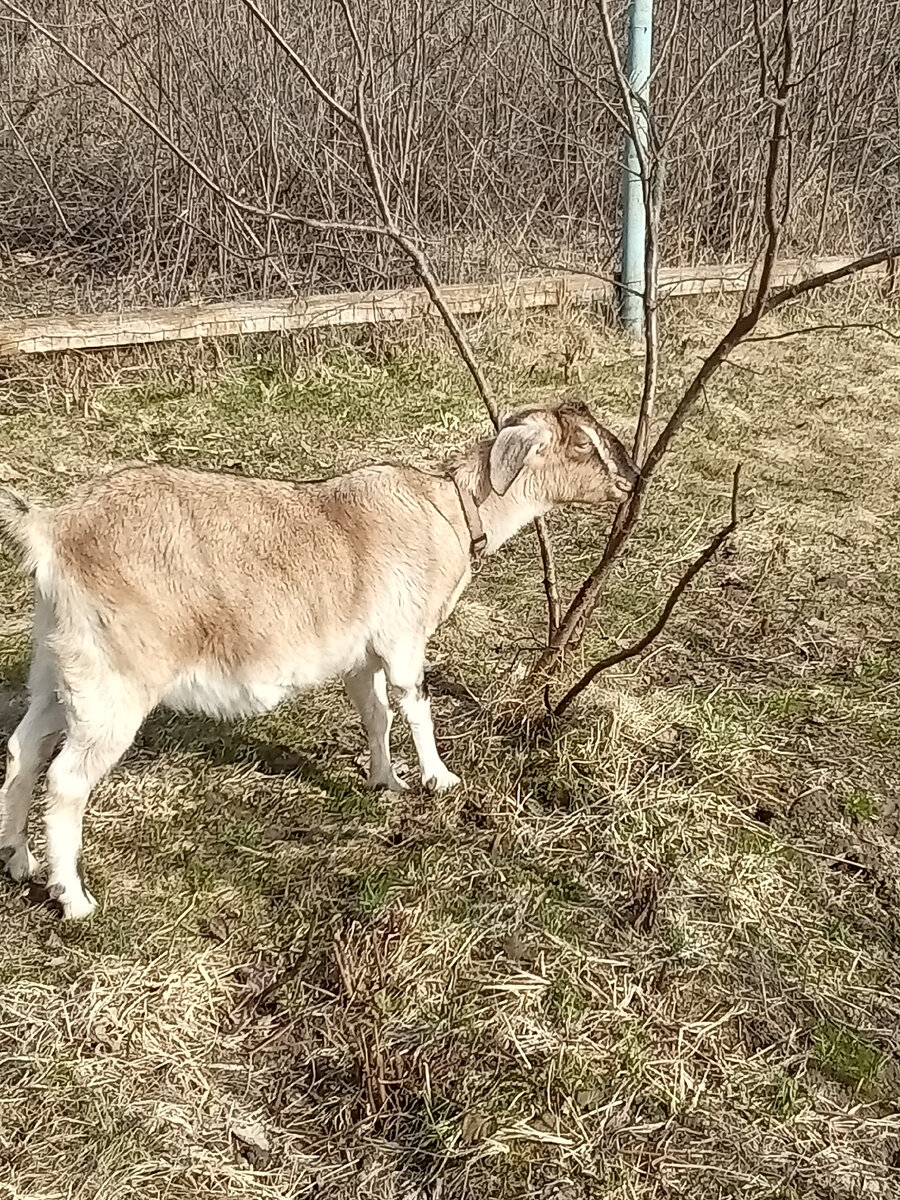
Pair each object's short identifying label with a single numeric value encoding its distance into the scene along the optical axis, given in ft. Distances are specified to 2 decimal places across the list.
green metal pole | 22.86
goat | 10.14
